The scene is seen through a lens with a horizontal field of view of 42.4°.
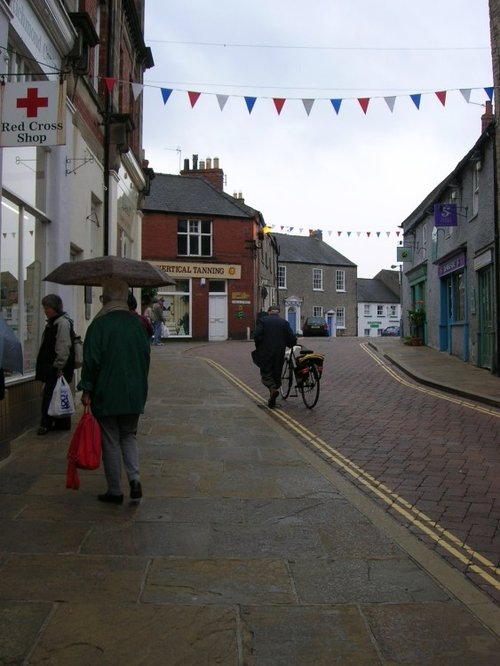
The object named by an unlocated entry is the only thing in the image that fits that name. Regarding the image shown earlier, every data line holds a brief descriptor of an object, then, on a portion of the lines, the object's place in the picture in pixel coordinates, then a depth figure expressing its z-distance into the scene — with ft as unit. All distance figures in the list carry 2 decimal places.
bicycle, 34.14
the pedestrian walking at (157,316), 68.54
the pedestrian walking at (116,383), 15.78
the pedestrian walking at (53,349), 23.36
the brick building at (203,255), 99.71
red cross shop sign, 21.26
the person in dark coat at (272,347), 33.68
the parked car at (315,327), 130.41
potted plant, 78.92
